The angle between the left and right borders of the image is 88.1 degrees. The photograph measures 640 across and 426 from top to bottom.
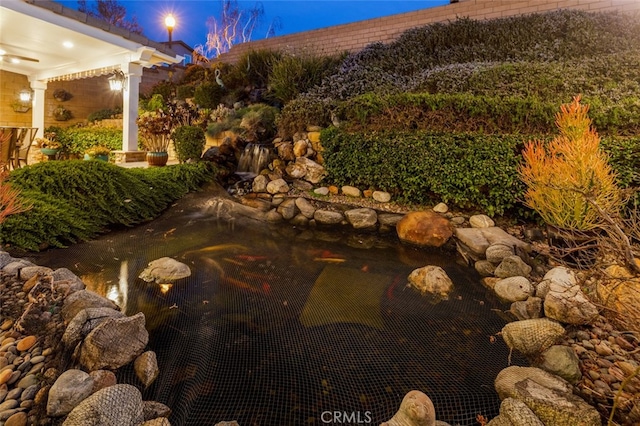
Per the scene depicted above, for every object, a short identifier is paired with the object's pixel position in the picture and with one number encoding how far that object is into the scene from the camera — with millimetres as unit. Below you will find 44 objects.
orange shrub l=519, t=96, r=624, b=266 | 3096
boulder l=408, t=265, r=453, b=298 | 3330
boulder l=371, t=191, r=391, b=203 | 5672
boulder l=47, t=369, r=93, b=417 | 1569
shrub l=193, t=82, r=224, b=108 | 11633
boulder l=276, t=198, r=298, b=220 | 5732
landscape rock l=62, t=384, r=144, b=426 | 1486
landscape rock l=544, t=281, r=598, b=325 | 2500
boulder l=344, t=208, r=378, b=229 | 5348
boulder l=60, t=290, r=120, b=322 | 2285
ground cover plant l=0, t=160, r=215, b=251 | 3639
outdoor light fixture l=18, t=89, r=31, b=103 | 10938
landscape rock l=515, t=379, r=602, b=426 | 1619
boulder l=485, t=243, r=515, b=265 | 3891
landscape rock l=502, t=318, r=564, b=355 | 2333
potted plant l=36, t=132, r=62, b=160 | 8492
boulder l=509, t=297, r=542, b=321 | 2824
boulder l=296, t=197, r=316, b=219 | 5688
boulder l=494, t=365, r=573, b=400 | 1890
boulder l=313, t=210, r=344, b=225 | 5520
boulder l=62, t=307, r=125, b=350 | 2021
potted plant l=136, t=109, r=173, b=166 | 7043
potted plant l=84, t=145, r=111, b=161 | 8638
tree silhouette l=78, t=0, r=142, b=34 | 23078
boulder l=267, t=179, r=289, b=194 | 6316
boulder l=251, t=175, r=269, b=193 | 6469
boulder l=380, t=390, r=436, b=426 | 1646
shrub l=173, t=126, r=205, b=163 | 6992
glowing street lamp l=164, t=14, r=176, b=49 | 16944
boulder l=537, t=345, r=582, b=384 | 2016
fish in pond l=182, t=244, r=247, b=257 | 4137
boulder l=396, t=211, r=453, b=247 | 4668
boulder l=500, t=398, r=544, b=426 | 1641
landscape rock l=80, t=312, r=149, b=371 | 1961
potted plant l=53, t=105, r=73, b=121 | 12055
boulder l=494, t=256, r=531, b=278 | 3580
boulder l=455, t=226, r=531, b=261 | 4121
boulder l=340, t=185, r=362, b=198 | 5961
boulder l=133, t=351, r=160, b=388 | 1970
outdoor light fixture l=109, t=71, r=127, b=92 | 8062
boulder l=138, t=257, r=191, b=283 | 3346
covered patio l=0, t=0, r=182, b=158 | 6176
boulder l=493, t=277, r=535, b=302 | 3143
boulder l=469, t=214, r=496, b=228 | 4766
